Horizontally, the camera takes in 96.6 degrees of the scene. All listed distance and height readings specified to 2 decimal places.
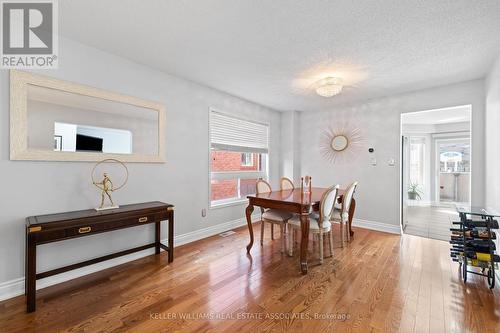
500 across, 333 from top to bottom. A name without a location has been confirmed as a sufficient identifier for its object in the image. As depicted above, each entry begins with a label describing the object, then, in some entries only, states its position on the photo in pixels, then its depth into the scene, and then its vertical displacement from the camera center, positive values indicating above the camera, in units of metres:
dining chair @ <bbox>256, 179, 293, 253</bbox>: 2.84 -0.67
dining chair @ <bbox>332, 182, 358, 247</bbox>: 3.00 -0.62
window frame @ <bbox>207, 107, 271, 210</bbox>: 3.57 -0.11
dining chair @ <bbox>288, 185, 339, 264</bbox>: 2.56 -0.64
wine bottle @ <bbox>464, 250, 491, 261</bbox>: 2.13 -0.86
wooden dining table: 2.41 -0.44
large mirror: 1.99 +0.44
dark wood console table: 1.77 -0.56
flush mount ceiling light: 2.89 +1.04
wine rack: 2.13 -0.77
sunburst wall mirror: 4.26 +0.47
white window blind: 3.75 +0.59
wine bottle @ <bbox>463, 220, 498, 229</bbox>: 2.16 -0.56
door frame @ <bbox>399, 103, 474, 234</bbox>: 3.76 -0.11
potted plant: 6.34 -0.73
